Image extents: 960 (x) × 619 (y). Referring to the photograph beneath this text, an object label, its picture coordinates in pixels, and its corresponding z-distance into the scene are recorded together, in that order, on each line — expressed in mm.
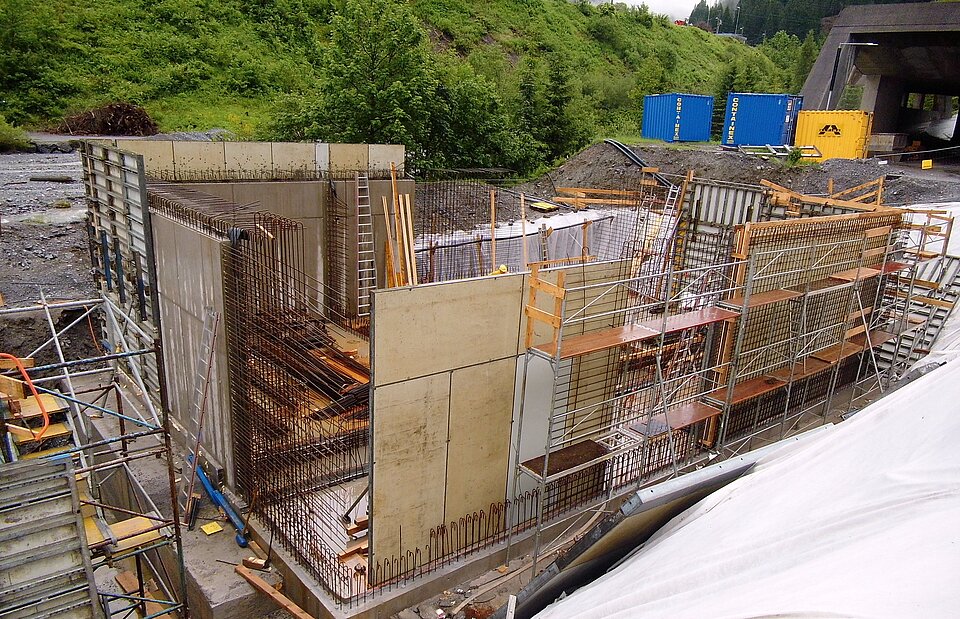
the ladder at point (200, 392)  8594
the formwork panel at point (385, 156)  16703
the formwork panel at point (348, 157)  16141
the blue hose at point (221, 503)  8247
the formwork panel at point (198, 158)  14180
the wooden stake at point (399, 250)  11421
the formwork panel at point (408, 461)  7027
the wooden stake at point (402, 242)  10818
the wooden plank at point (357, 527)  8188
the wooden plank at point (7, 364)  7884
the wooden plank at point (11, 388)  6977
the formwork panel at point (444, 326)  6758
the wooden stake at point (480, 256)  14977
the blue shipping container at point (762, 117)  29203
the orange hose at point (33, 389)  6010
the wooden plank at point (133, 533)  6844
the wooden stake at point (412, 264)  9745
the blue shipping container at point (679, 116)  32000
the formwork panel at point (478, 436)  7621
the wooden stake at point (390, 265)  12047
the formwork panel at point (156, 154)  13594
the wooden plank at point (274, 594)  7270
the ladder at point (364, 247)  15070
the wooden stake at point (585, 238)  15049
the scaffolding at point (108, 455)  6617
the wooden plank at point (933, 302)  12844
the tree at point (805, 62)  54781
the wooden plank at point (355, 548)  7820
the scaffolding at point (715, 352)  8258
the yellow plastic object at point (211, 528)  8445
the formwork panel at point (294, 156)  15398
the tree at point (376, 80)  23031
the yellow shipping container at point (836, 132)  26859
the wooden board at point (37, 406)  7387
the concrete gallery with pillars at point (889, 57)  25297
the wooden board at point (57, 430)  7286
